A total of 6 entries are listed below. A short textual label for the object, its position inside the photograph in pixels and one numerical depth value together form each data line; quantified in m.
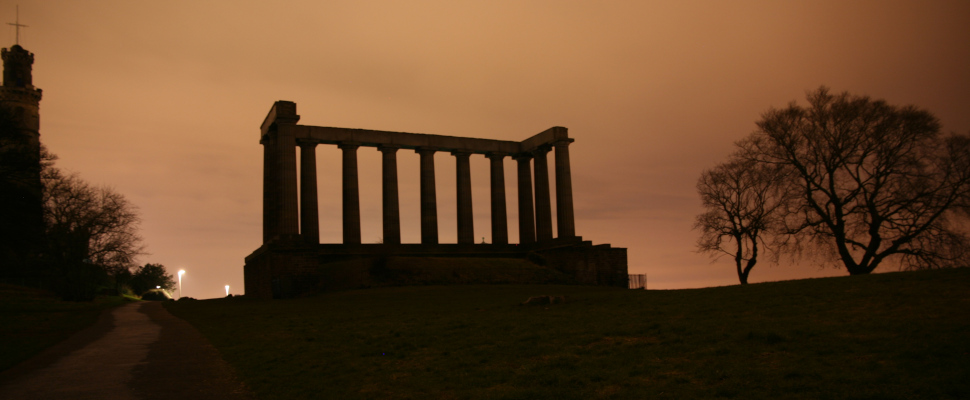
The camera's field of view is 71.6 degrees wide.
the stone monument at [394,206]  52.66
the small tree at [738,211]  48.75
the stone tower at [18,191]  37.94
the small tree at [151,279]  111.69
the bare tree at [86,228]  56.88
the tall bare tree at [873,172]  38.34
